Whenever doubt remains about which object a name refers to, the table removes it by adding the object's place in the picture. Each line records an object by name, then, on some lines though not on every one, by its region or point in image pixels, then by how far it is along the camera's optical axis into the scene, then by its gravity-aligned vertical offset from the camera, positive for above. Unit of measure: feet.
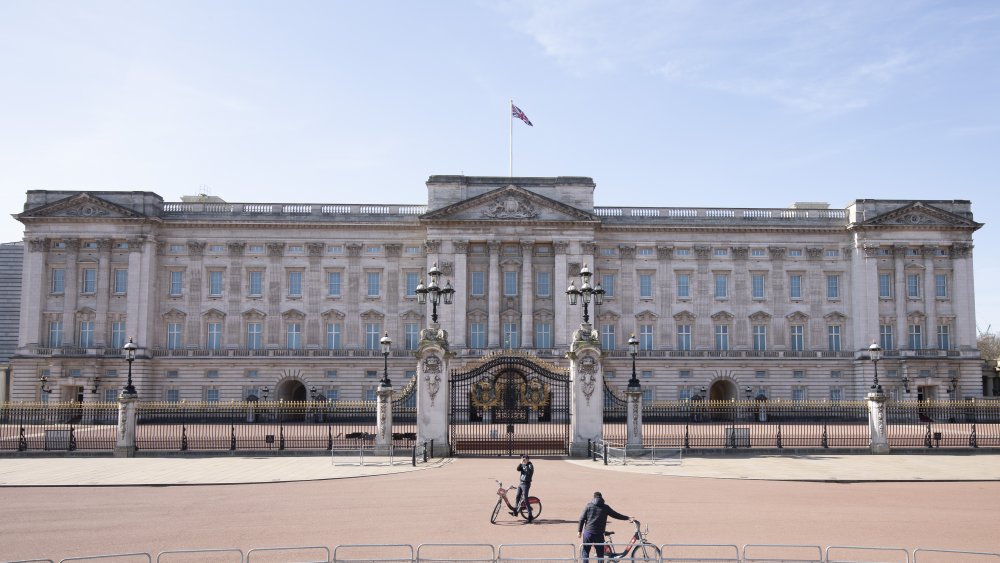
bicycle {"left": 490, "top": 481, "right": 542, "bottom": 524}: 61.72 -10.66
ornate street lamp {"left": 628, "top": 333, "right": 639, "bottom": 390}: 109.50 -3.26
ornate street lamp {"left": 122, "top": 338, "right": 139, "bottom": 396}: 120.16 +0.64
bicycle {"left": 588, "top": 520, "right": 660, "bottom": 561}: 44.91 -10.21
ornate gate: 112.16 -5.92
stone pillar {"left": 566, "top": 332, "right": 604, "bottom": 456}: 109.29 -4.77
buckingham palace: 211.00 +16.78
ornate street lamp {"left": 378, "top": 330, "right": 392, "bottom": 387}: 110.93 +1.16
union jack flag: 198.49 +56.11
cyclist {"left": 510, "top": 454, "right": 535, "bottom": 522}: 62.64 -9.04
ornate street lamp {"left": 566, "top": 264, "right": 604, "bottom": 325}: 112.37 +8.98
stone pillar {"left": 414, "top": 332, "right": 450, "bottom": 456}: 109.91 -4.99
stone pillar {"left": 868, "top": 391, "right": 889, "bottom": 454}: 112.68 -8.82
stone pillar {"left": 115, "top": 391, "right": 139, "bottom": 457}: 111.24 -8.98
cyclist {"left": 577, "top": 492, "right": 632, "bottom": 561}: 46.68 -8.93
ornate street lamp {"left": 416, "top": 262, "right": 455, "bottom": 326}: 112.30 +8.86
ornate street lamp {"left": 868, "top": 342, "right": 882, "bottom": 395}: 117.86 +0.91
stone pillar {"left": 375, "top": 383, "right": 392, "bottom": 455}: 109.29 -7.92
